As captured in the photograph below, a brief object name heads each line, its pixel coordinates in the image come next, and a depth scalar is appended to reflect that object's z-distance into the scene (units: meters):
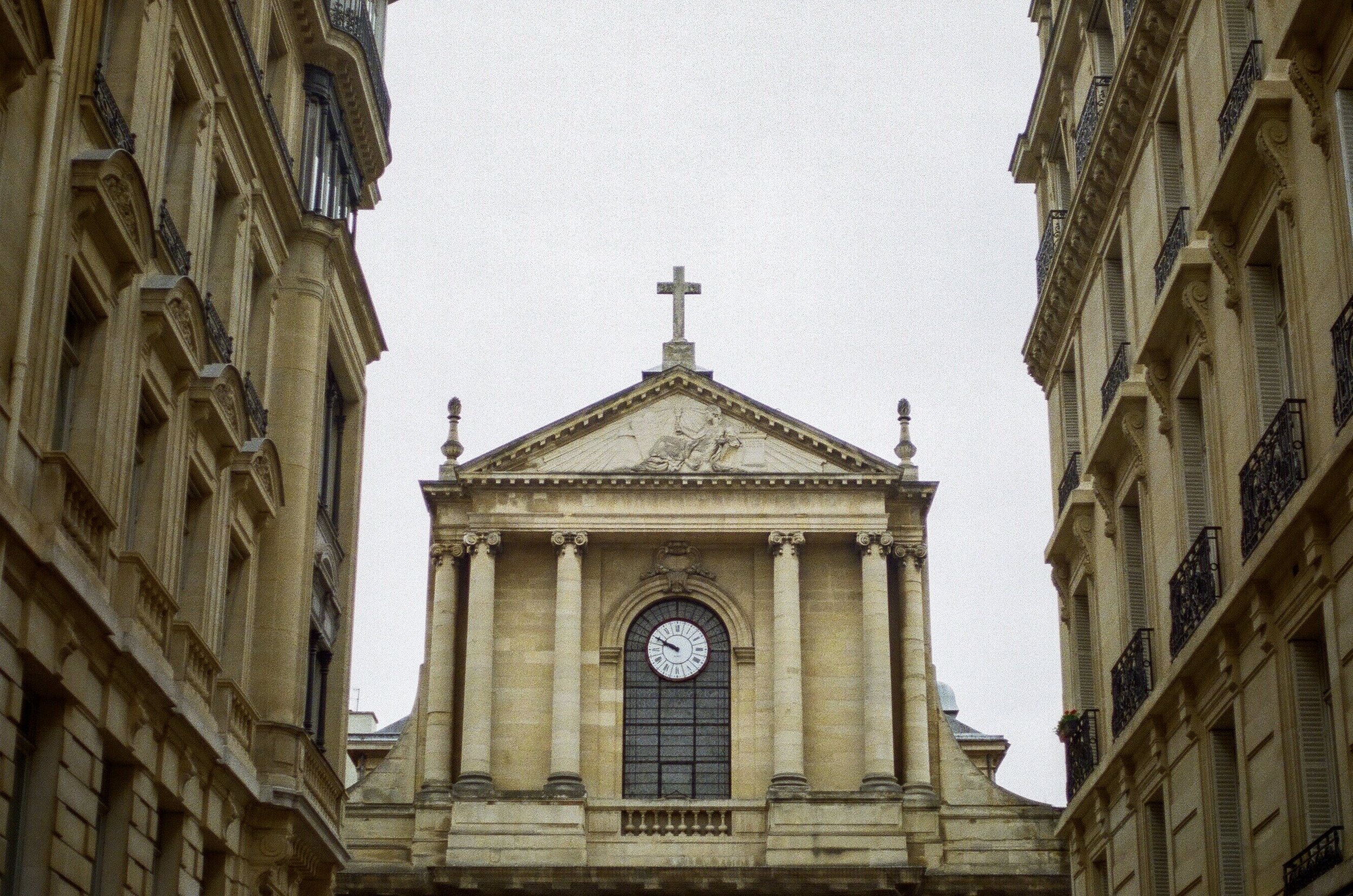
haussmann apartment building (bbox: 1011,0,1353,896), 13.89
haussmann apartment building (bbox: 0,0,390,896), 13.38
